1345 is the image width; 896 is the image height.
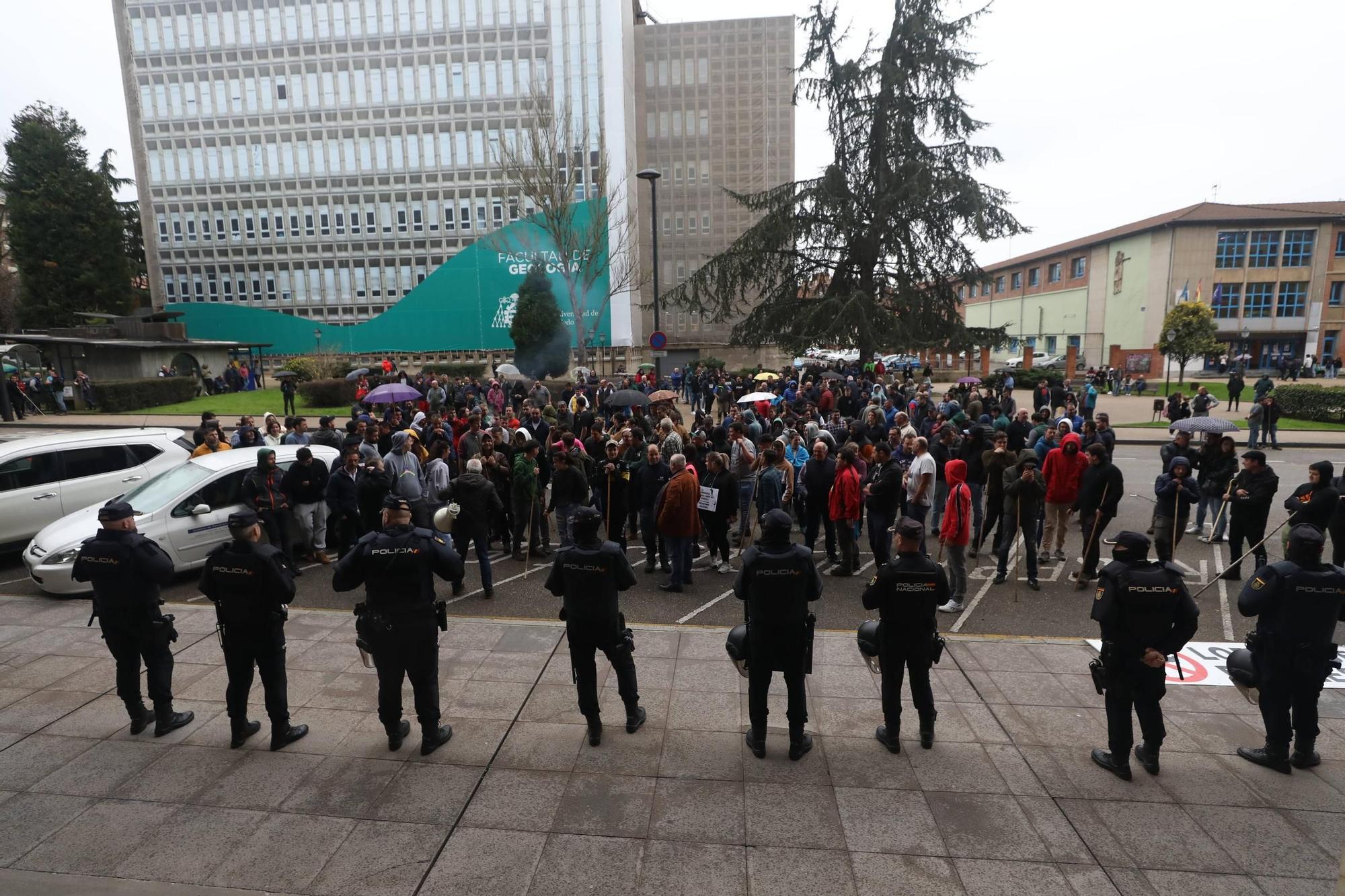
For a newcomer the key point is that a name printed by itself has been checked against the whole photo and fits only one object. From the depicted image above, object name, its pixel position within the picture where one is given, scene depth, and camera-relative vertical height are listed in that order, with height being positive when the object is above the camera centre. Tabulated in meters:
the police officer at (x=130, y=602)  4.82 -1.72
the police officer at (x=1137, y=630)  4.30 -1.77
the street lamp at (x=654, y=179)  17.98 +4.29
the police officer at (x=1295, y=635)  4.36 -1.85
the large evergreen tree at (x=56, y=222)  47.28 +8.98
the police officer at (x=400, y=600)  4.60 -1.66
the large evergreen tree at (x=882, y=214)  23.72 +4.44
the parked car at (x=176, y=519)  7.98 -1.97
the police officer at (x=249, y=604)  4.60 -1.67
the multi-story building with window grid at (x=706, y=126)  63.47 +19.99
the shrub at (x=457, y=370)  41.97 -1.32
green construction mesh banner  52.16 +2.79
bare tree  37.38 +8.17
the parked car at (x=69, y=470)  9.36 -1.66
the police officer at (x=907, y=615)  4.61 -1.79
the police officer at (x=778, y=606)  4.54 -1.68
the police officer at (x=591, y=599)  4.79 -1.72
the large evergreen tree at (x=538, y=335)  38.34 +0.69
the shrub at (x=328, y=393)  30.12 -1.84
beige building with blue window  45.81 +4.19
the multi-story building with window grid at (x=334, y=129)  54.50 +17.43
